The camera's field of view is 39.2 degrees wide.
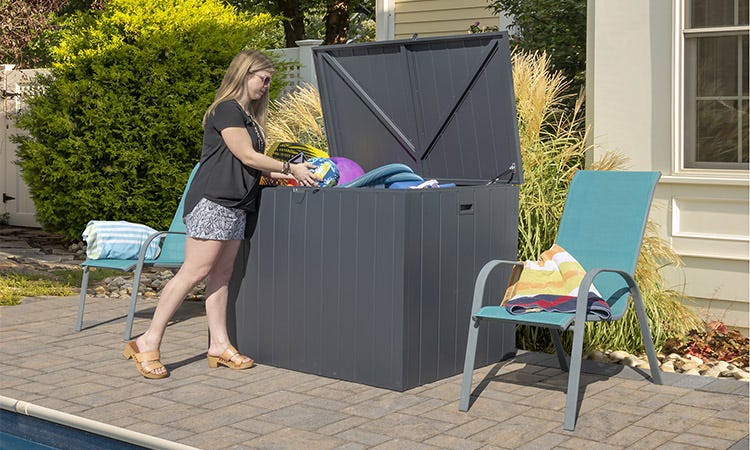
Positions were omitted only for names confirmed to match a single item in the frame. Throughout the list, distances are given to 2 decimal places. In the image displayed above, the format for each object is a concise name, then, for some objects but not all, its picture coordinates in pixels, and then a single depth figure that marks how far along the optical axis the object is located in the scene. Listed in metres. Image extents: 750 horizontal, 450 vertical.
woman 5.70
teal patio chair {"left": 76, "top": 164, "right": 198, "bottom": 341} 6.71
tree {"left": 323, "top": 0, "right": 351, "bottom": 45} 19.43
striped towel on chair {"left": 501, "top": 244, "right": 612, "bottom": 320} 5.17
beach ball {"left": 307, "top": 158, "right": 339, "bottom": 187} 5.86
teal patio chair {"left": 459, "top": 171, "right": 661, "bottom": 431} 5.14
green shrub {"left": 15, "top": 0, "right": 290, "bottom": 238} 11.18
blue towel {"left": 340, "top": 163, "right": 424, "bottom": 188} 5.80
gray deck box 5.49
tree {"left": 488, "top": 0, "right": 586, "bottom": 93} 10.37
